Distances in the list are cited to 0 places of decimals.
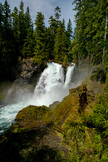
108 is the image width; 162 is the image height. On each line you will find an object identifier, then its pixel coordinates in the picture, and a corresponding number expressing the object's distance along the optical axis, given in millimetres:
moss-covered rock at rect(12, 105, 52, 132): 6984
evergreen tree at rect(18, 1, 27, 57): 25697
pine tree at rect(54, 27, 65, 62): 26328
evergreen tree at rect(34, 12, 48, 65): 22938
